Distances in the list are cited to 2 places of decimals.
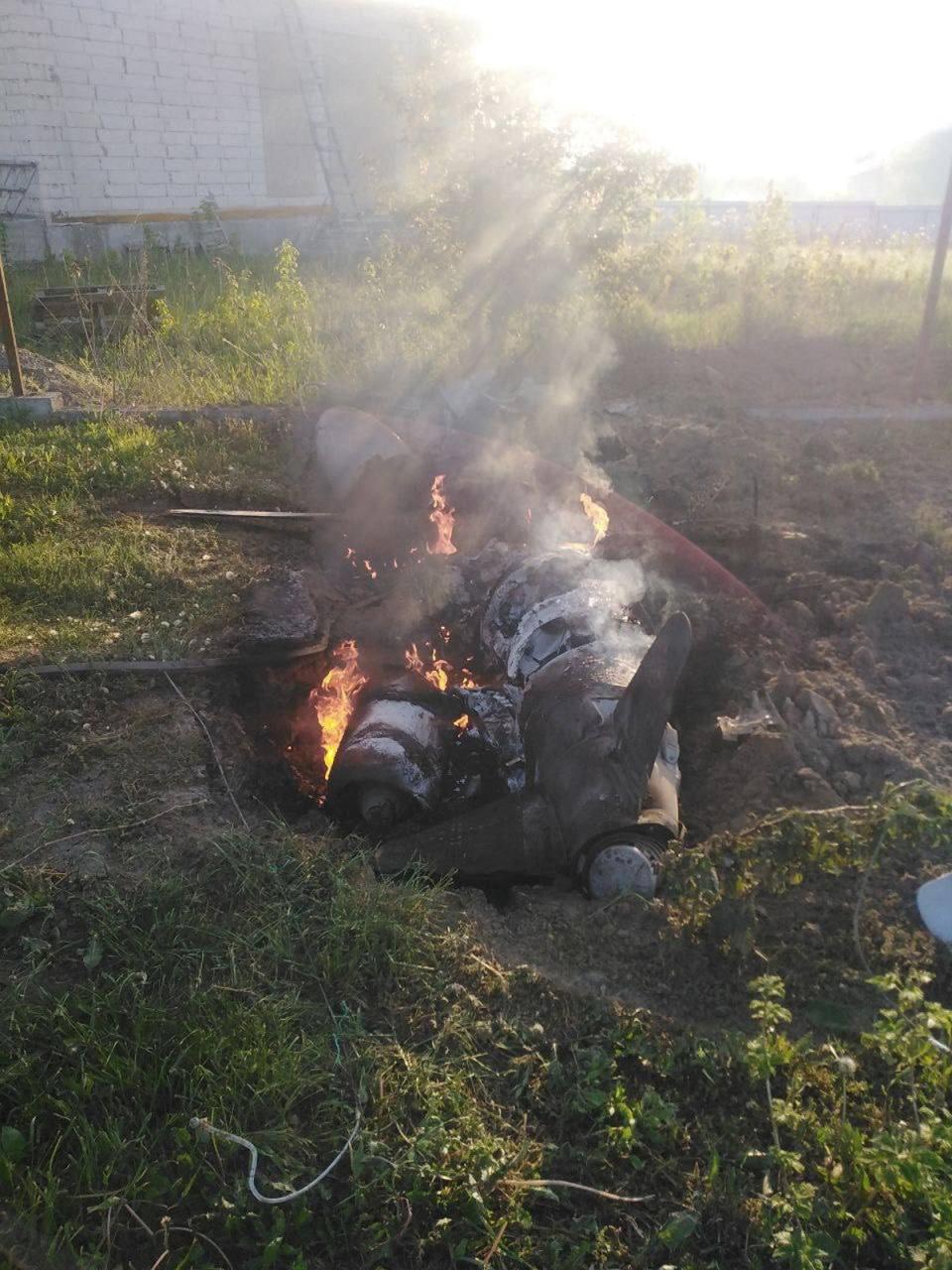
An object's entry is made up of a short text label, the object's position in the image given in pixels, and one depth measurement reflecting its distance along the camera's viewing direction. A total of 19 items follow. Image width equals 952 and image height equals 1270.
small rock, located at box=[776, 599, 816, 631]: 4.66
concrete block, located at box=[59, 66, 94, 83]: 14.29
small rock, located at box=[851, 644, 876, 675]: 4.24
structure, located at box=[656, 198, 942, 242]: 15.96
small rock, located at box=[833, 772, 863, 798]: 3.44
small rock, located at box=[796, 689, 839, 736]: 3.74
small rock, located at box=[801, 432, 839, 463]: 6.95
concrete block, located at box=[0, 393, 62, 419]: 6.89
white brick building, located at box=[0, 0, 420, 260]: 13.95
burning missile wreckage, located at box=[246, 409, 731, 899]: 3.25
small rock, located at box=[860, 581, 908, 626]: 4.57
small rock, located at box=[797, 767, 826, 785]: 3.37
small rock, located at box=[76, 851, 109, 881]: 2.77
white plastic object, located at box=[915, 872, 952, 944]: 2.62
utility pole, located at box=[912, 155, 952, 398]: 8.33
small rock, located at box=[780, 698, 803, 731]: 3.82
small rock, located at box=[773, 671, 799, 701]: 4.01
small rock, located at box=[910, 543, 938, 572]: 5.20
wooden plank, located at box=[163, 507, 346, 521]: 5.55
